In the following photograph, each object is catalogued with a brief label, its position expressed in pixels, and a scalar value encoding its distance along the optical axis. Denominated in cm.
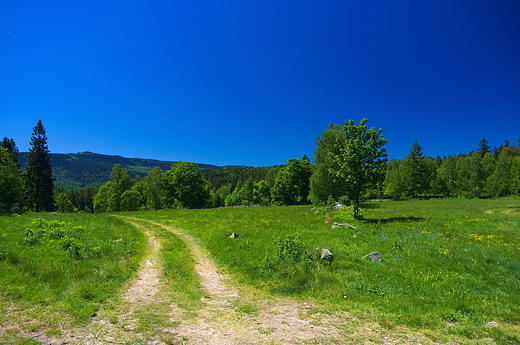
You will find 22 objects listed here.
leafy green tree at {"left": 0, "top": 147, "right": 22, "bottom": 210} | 3960
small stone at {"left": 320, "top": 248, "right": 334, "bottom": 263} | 1321
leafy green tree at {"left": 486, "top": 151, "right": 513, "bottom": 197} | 7500
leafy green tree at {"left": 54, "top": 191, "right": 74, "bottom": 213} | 8613
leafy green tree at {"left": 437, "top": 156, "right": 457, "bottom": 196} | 8825
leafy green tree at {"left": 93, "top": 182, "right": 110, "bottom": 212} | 8562
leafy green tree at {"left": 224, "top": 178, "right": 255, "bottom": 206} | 12544
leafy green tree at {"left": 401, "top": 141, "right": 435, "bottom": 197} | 8375
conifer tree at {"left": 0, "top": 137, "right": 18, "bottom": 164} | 5860
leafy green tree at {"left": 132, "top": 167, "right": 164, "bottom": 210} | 8188
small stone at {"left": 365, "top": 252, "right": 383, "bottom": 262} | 1384
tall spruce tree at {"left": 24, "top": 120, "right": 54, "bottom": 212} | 5667
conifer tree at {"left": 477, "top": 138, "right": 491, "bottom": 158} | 11595
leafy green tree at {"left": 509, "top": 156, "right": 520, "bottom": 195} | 7406
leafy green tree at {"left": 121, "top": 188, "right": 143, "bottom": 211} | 7712
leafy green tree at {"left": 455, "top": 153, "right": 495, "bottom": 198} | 8069
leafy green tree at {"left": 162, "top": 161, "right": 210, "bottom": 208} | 6962
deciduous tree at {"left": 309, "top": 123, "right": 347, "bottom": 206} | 4843
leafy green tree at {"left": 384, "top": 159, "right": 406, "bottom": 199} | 8844
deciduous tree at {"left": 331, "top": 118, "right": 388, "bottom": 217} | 2986
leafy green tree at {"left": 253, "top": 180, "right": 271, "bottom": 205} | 11125
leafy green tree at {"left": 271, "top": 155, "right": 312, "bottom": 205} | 7825
